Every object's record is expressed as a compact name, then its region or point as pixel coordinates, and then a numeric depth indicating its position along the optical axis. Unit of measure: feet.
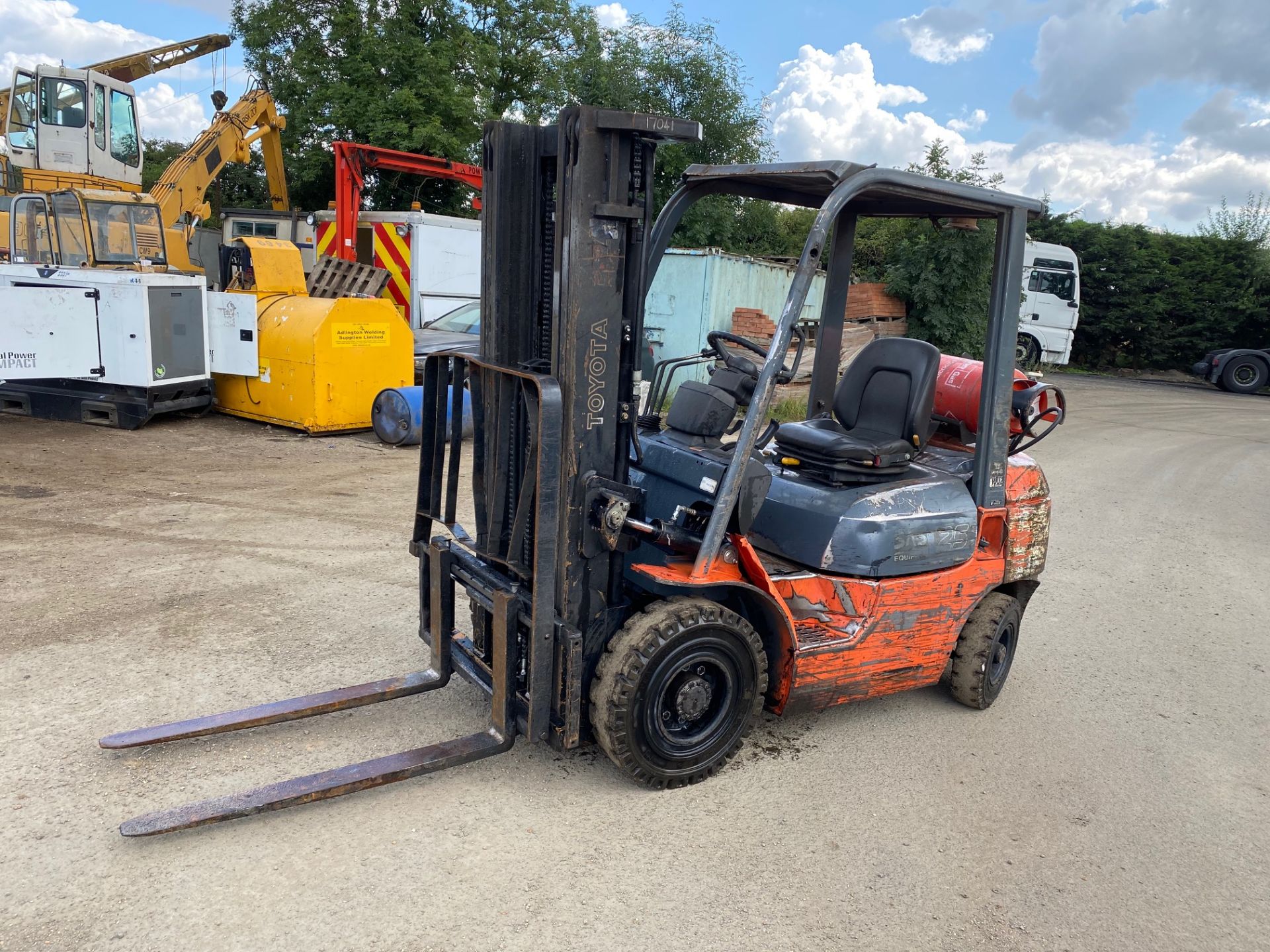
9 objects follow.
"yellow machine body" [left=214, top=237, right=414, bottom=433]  32.12
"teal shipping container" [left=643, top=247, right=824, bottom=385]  41.88
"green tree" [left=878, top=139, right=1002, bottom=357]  48.62
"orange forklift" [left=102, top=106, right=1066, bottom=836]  10.71
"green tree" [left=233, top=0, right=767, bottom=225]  70.95
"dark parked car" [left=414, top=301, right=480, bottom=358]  39.34
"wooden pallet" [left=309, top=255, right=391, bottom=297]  35.83
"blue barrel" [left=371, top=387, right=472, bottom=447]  31.73
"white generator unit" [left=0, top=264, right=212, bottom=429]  29.84
